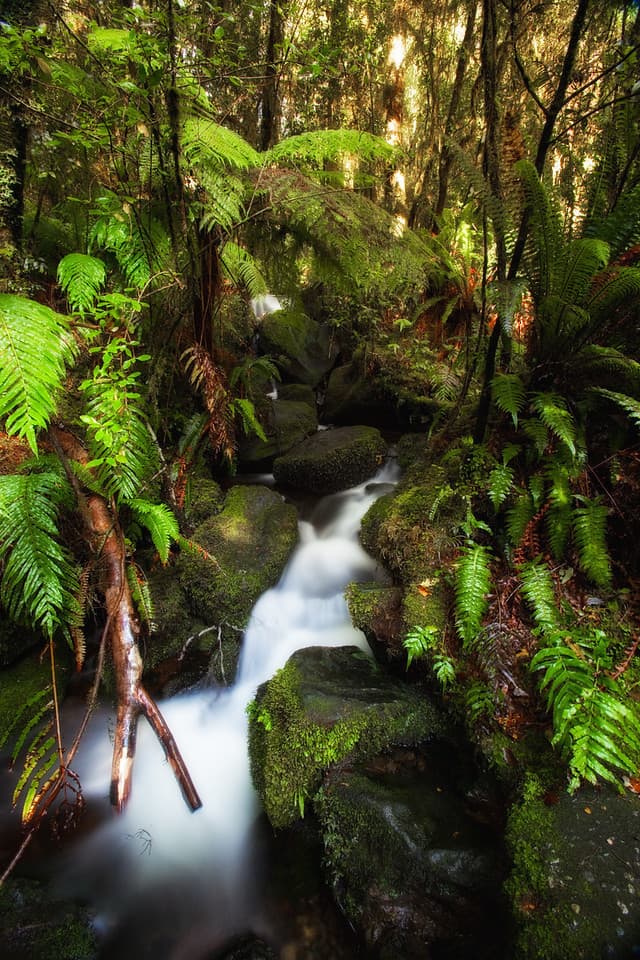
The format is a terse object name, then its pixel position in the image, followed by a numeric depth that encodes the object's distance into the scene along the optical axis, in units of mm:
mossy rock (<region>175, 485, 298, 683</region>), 3422
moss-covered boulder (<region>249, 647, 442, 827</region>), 2389
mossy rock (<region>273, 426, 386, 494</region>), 4957
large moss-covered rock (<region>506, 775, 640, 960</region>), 1586
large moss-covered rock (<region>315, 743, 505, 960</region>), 1918
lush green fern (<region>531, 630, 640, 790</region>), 1851
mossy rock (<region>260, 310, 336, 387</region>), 7074
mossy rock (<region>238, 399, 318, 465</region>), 5293
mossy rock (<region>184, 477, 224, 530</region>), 4000
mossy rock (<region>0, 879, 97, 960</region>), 1978
